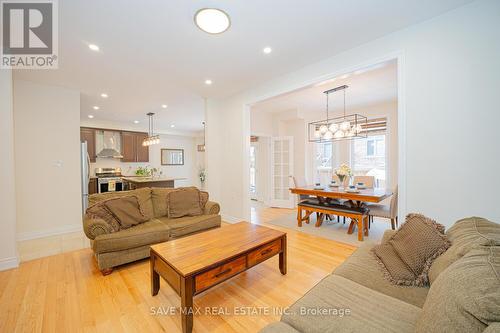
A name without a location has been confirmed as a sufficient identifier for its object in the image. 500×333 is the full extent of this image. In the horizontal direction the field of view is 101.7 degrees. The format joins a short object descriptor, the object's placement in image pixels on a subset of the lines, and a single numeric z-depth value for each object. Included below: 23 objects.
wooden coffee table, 1.57
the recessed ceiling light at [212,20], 2.05
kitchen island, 5.31
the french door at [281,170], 6.31
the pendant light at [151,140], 5.98
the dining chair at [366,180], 4.57
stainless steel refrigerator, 4.20
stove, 6.52
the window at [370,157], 5.56
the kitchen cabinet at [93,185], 6.45
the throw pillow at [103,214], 2.65
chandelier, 4.05
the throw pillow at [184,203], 3.29
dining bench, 3.42
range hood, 6.80
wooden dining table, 3.35
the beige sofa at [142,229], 2.41
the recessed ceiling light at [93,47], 2.62
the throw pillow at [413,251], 1.44
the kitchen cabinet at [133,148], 7.29
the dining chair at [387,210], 3.41
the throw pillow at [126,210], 2.78
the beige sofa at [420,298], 0.73
